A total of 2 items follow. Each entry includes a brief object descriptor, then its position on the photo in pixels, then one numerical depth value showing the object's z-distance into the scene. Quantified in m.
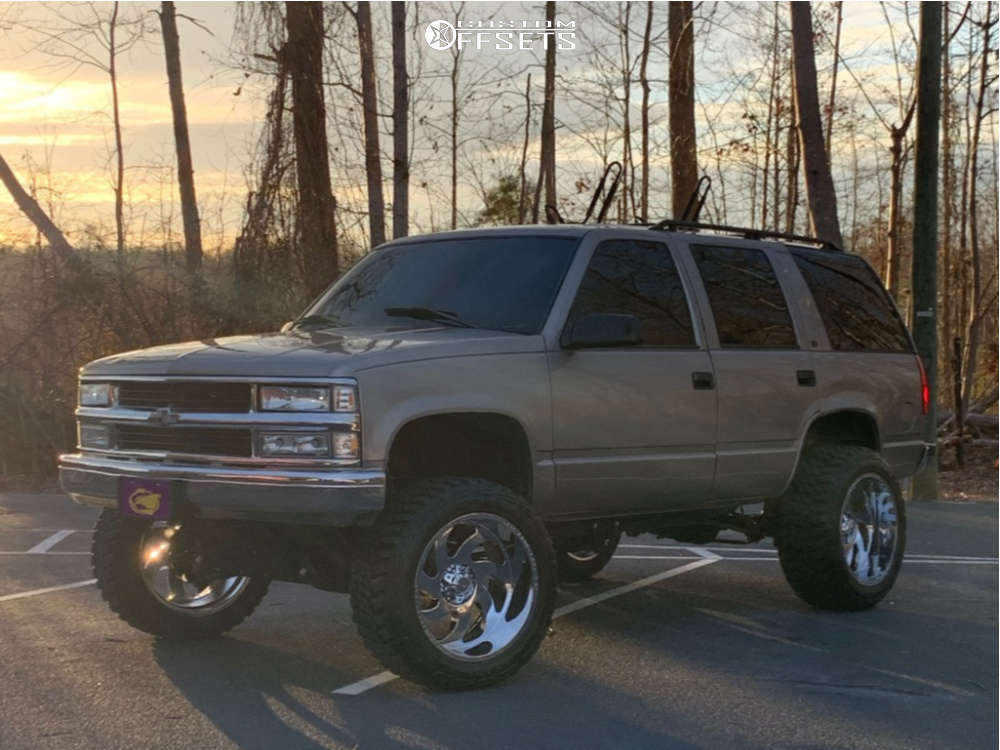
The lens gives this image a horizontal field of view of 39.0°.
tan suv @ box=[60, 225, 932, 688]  5.80
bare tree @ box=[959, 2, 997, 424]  22.69
